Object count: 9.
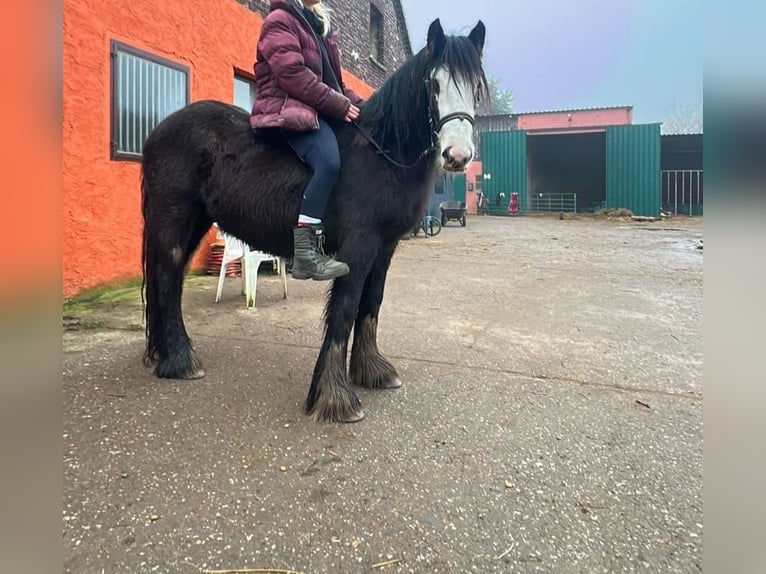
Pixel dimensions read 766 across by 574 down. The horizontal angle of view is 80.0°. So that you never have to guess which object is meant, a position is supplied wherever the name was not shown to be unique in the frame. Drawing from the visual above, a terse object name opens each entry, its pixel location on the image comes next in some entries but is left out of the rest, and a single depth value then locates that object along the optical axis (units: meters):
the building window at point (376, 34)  13.21
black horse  2.23
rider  2.32
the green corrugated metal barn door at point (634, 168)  22.88
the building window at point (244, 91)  6.95
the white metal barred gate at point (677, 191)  25.06
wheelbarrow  17.45
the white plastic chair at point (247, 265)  4.56
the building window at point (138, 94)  4.85
